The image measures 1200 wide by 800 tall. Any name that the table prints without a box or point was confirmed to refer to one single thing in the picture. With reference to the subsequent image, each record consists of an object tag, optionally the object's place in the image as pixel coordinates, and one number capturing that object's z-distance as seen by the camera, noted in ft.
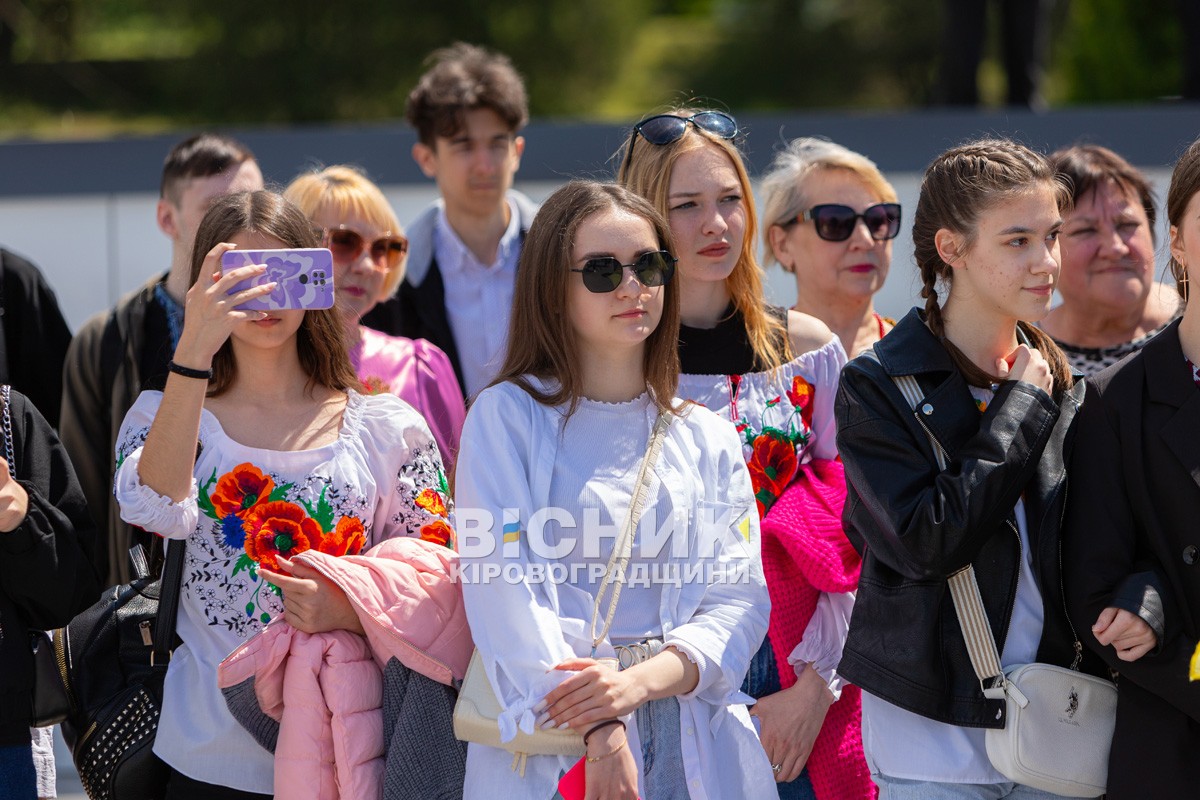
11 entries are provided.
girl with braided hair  17.42
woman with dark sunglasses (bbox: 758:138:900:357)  25.25
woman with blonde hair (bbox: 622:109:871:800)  20.47
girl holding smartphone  18.61
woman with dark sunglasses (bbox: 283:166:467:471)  24.72
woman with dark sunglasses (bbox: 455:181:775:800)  16.98
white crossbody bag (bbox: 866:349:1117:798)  17.02
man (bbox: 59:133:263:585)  26.22
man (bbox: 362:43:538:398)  29.50
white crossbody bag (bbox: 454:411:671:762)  16.84
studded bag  19.10
